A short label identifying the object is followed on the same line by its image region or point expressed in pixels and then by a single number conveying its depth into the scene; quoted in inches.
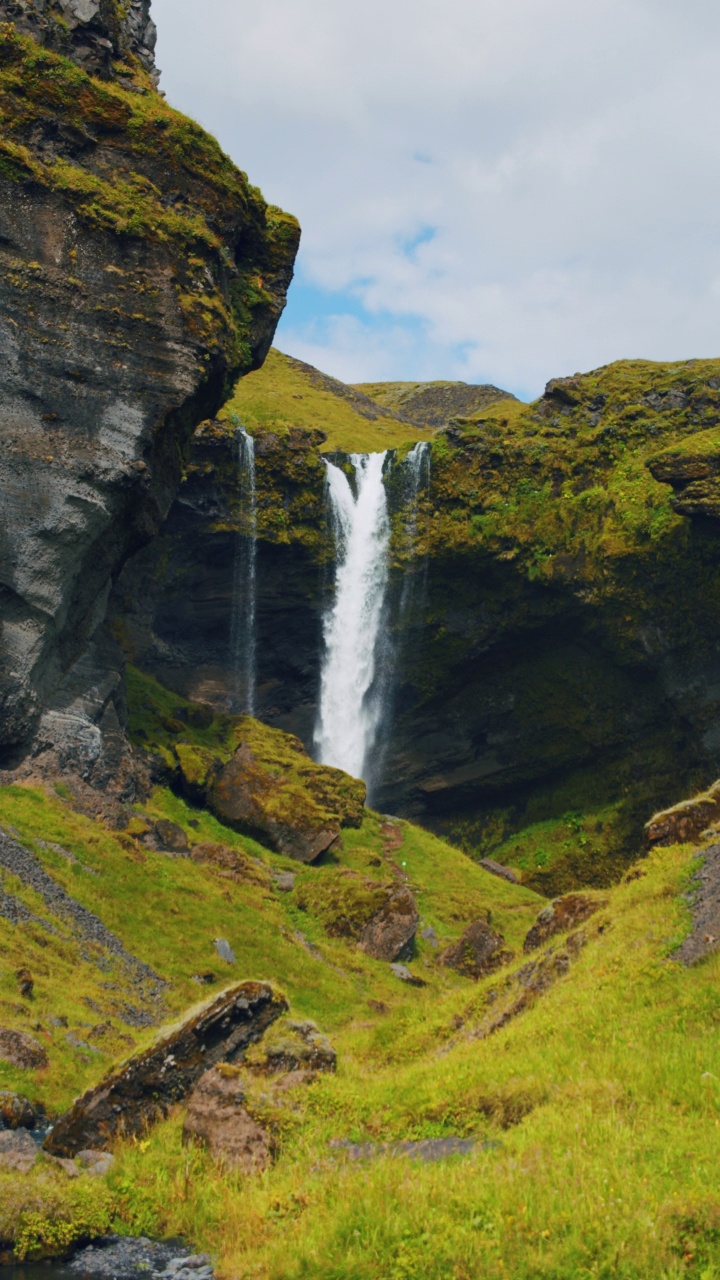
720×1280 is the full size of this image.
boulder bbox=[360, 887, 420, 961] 1554.6
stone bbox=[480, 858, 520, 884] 2342.5
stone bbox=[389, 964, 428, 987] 1496.1
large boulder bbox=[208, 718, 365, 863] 1846.7
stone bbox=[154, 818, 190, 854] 1594.5
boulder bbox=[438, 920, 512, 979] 1612.9
